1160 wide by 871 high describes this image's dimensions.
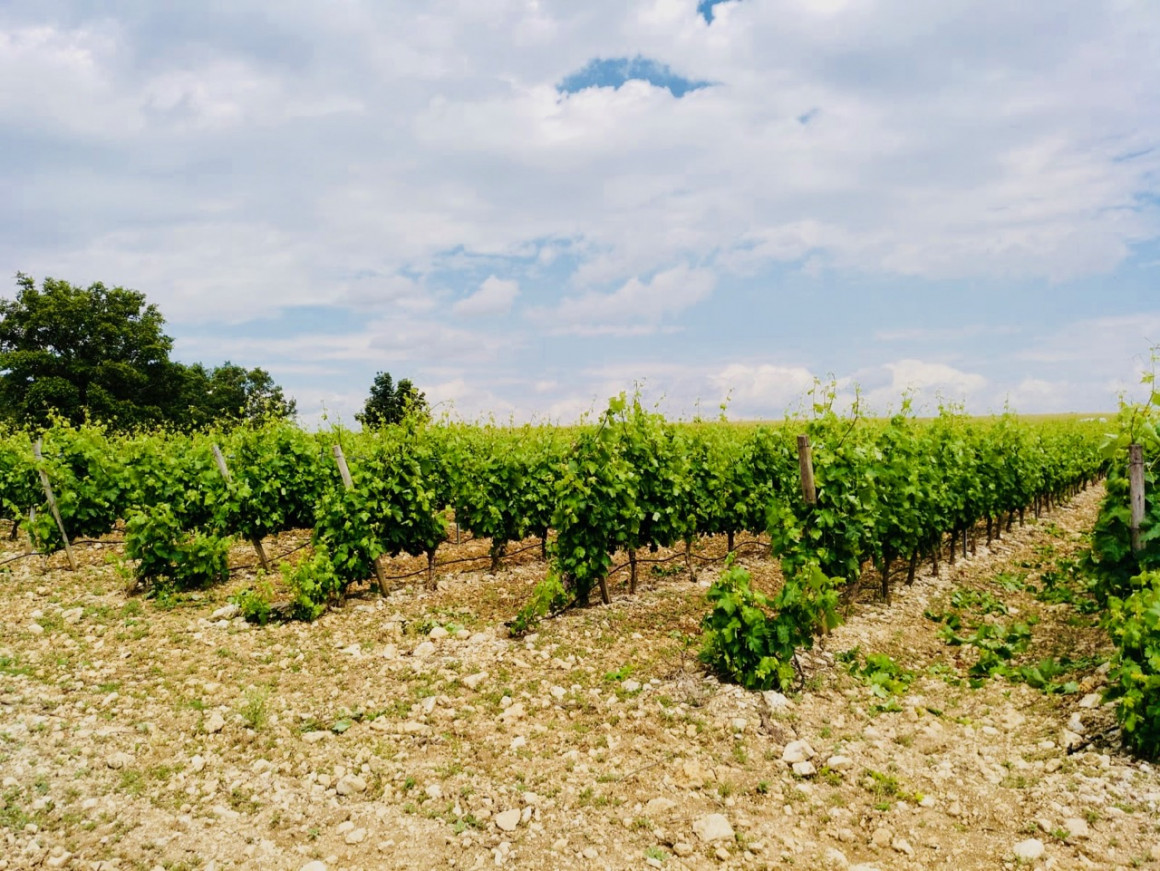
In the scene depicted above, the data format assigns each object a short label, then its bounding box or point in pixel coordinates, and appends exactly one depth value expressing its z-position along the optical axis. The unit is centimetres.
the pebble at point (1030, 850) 380
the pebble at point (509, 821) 416
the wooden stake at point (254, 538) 1080
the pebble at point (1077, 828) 396
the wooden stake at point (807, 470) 675
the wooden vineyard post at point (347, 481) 900
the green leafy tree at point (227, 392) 4212
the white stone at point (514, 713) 558
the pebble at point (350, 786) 462
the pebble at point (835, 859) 380
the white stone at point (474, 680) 618
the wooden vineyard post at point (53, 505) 1147
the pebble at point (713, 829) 400
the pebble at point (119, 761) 491
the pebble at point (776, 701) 555
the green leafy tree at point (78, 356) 3409
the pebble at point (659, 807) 424
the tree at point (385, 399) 3728
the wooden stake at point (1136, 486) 611
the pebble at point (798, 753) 483
